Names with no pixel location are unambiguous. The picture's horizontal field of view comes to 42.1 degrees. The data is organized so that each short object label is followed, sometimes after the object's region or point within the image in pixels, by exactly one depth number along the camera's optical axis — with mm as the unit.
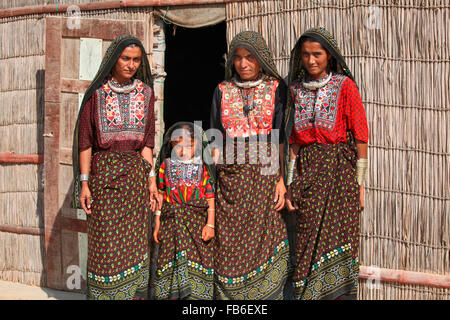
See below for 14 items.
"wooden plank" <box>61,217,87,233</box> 5207
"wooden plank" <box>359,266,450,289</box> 4613
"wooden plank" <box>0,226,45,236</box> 5637
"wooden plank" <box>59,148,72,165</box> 5176
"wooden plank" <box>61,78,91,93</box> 5117
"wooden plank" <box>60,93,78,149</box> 5160
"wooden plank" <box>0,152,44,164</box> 5574
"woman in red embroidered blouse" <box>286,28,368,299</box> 4121
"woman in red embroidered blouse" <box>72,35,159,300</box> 4227
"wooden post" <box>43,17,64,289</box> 5098
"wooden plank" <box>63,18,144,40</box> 5043
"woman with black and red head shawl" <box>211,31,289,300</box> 4262
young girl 4293
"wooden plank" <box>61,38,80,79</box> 5121
